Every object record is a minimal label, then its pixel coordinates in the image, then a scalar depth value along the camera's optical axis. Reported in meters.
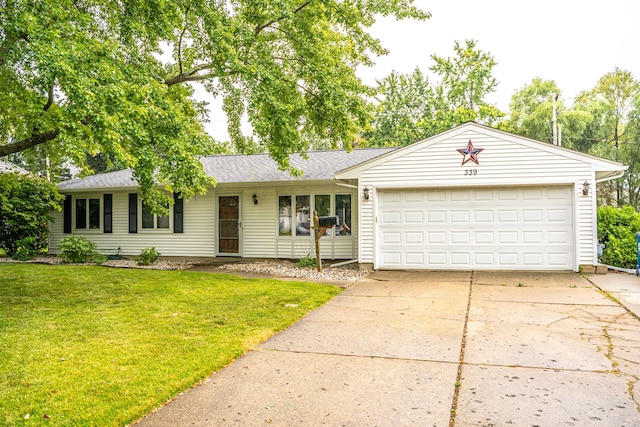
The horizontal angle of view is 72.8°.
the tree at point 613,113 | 26.53
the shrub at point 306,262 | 11.38
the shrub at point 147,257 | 12.37
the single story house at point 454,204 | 9.52
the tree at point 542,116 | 27.28
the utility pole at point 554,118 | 19.35
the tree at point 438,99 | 27.75
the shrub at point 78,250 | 12.58
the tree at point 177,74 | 6.12
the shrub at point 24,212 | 13.45
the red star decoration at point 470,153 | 9.83
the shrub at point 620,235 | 9.84
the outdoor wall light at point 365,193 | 10.46
